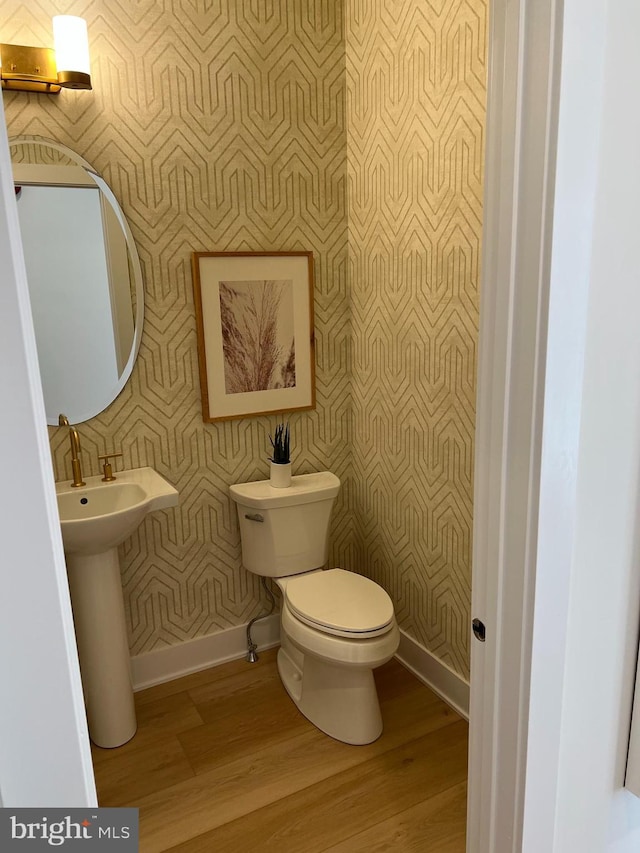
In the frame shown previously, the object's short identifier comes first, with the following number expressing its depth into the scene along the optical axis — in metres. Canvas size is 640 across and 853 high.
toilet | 2.10
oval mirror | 2.10
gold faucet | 2.17
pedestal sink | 2.08
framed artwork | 2.42
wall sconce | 1.93
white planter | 2.49
